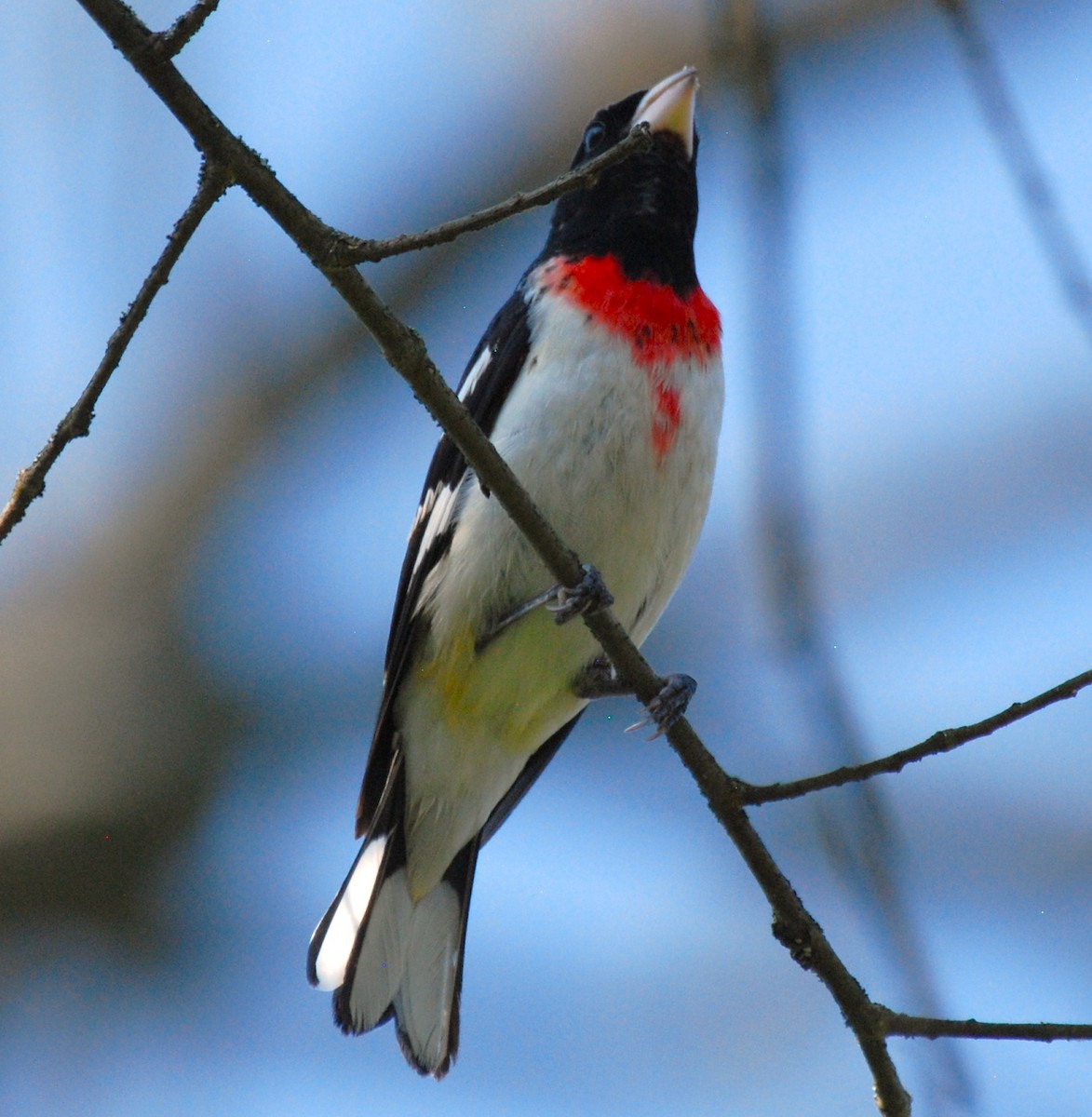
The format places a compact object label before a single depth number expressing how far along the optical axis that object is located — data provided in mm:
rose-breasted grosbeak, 5984
